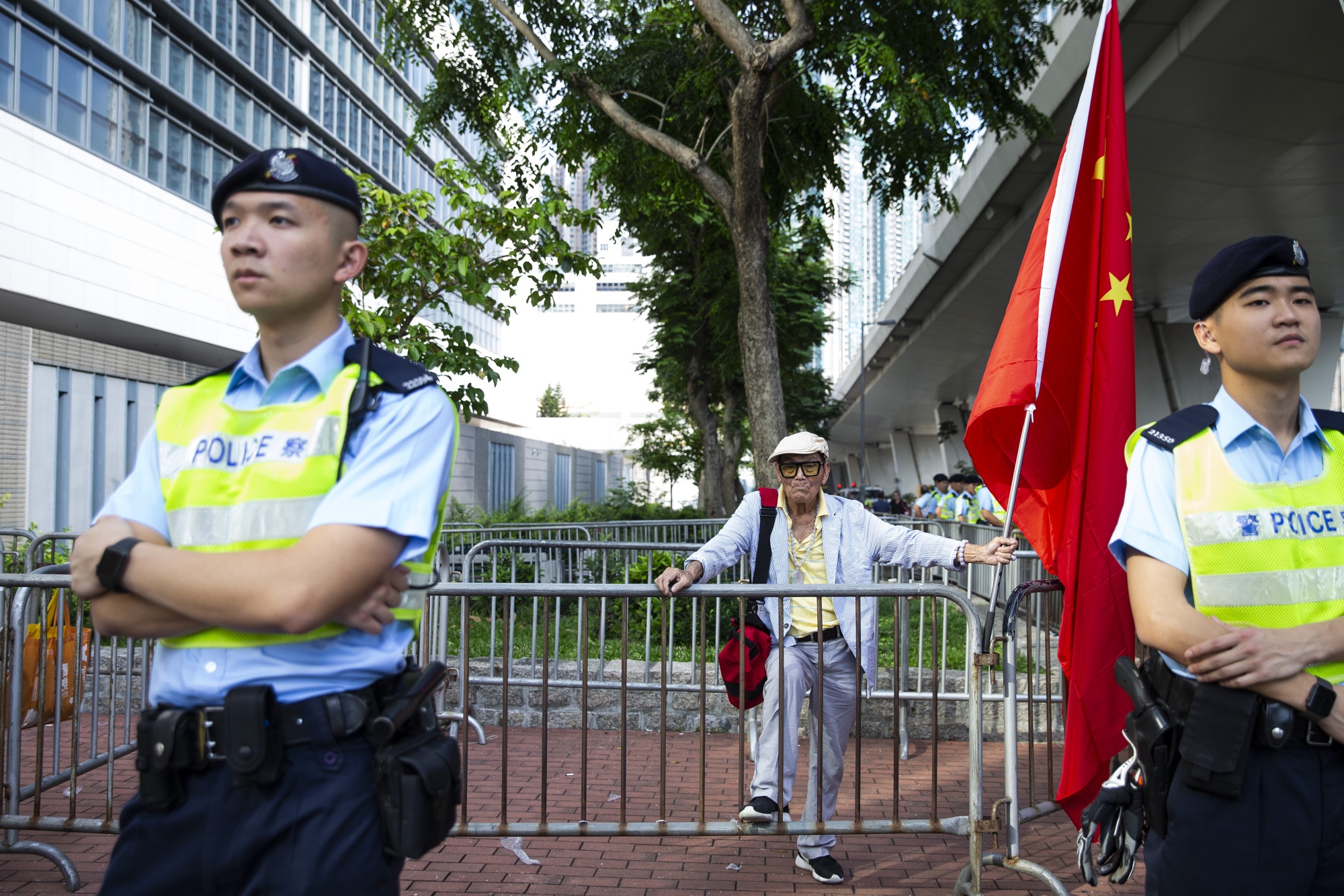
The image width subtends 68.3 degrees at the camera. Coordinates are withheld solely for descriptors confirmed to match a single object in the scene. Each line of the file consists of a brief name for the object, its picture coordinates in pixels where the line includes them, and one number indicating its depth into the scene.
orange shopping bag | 4.53
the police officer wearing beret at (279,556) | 1.69
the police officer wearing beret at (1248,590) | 2.05
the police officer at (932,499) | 24.05
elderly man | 4.50
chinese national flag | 3.57
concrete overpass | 9.80
